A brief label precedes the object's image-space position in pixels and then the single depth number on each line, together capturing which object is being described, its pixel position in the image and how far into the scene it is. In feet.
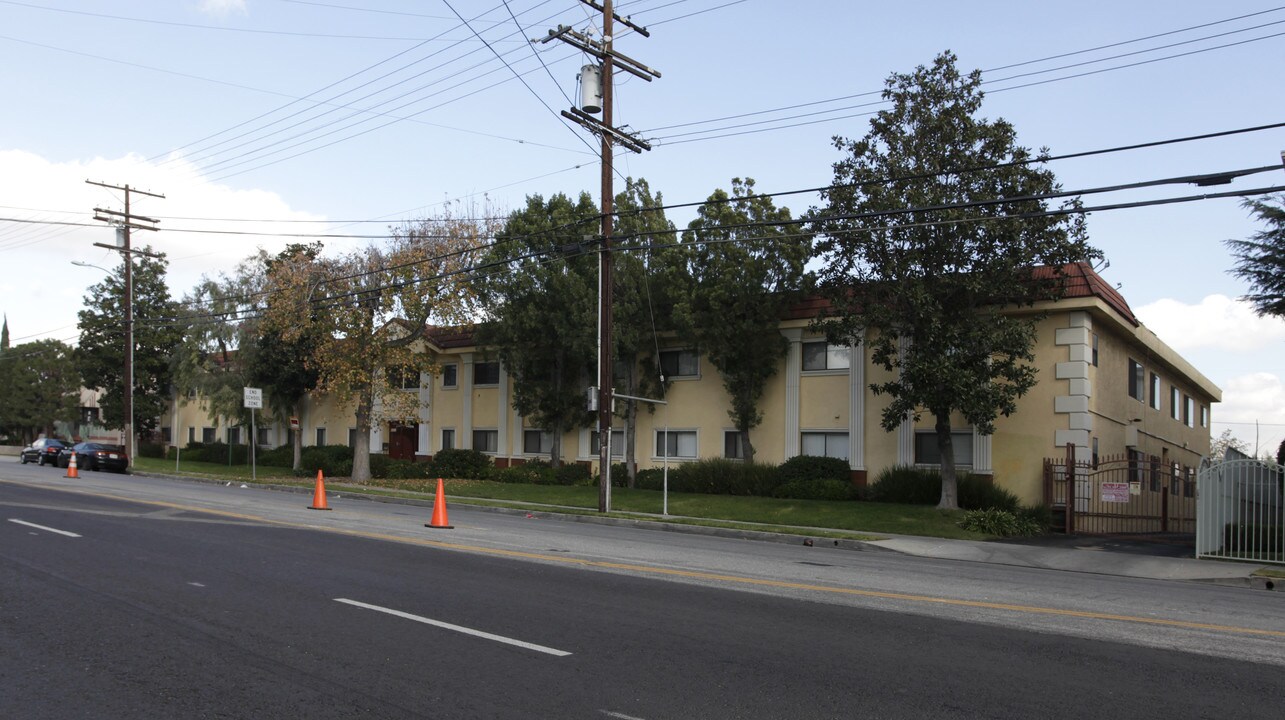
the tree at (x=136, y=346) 177.78
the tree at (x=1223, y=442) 263.41
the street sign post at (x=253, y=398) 111.75
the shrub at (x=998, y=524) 67.00
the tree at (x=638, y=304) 95.20
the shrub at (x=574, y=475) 106.11
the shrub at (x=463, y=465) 117.70
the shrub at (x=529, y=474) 107.76
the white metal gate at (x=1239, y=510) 54.75
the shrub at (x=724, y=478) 91.91
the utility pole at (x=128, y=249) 135.23
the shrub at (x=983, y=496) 76.23
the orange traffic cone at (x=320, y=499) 70.85
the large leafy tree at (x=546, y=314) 99.30
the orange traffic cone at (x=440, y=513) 57.88
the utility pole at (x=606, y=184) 74.08
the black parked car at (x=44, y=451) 150.61
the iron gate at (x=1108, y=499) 72.43
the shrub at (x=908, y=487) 81.76
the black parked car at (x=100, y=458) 139.03
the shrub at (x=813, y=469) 89.04
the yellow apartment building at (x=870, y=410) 77.66
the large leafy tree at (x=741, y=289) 88.69
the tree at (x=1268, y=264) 66.64
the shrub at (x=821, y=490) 86.48
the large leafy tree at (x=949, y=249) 67.77
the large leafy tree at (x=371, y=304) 103.86
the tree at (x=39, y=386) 216.54
